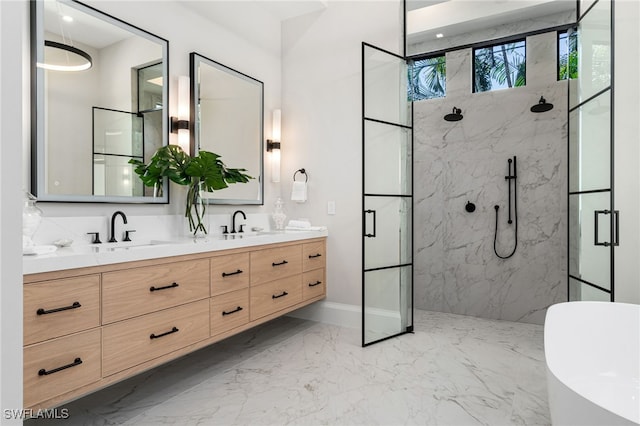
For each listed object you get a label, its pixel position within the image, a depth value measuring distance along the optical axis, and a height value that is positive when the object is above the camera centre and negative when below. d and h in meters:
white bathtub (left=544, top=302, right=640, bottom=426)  2.04 -0.75
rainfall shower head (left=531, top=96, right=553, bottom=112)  3.68 +0.99
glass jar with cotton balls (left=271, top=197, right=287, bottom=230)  3.85 -0.05
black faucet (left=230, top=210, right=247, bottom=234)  3.51 -0.11
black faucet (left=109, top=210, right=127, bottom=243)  2.53 -0.11
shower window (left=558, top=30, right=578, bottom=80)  3.61 +1.42
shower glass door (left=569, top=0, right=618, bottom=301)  2.58 +0.35
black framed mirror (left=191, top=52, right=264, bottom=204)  3.20 +0.79
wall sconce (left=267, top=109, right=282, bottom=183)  4.02 +0.65
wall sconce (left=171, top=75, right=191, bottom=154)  3.04 +0.72
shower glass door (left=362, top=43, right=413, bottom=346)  3.33 +0.11
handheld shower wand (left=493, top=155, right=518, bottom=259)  3.92 +0.21
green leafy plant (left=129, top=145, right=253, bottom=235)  2.73 +0.27
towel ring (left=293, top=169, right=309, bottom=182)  3.98 +0.38
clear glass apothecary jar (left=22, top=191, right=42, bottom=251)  1.91 -0.04
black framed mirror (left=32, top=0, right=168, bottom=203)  2.24 +0.67
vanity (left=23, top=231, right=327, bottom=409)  1.67 -0.51
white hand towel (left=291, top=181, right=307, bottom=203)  3.87 +0.18
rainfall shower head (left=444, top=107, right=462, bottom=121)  4.14 +1.01
